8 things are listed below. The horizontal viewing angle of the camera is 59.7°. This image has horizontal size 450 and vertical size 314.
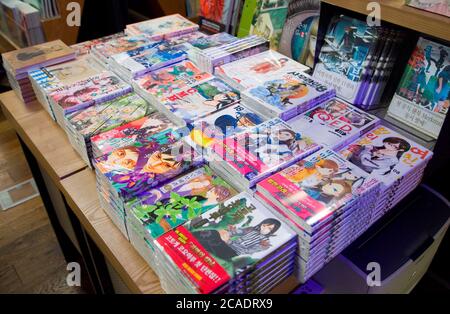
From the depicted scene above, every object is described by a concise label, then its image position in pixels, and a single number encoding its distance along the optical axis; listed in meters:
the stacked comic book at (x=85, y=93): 1.56
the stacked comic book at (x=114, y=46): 1.88
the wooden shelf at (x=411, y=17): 1.16
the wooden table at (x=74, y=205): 1.15
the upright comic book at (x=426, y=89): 1.35
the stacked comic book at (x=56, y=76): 1.68
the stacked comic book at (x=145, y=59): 1.73
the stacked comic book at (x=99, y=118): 1.45
